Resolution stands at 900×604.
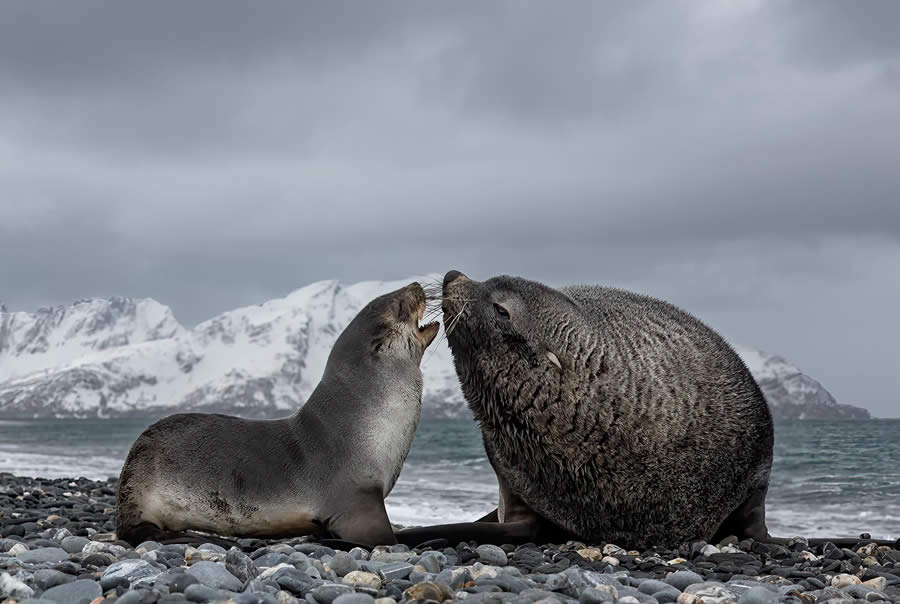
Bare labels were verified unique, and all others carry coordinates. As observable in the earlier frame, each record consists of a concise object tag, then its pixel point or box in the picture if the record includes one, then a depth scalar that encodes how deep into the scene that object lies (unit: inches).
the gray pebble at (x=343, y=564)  214.4
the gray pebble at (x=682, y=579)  220.7
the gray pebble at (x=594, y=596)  188.9
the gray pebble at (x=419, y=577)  204.6
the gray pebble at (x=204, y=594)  179.6
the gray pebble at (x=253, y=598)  176.8
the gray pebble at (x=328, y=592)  185.0
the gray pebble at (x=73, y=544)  260.5
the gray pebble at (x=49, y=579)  199.0
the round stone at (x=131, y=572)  197.6
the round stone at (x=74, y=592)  187.5
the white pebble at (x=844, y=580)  235.8
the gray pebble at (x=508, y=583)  197.8
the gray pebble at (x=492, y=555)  247.1
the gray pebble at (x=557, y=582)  199.9
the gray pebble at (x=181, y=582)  186.1
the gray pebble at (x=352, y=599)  178.4
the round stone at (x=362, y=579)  200.8
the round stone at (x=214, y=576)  192.4
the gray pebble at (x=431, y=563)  222.4
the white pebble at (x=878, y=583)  233.9
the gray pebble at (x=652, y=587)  208.1
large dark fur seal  274.4
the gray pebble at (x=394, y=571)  208.7
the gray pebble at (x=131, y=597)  179.3
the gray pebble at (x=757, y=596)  196.4
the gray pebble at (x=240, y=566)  202.8
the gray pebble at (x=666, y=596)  202.1
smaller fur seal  279.9
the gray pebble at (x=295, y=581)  192.7
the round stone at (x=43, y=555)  236.8
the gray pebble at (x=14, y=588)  191.6
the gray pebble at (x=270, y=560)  220.4
